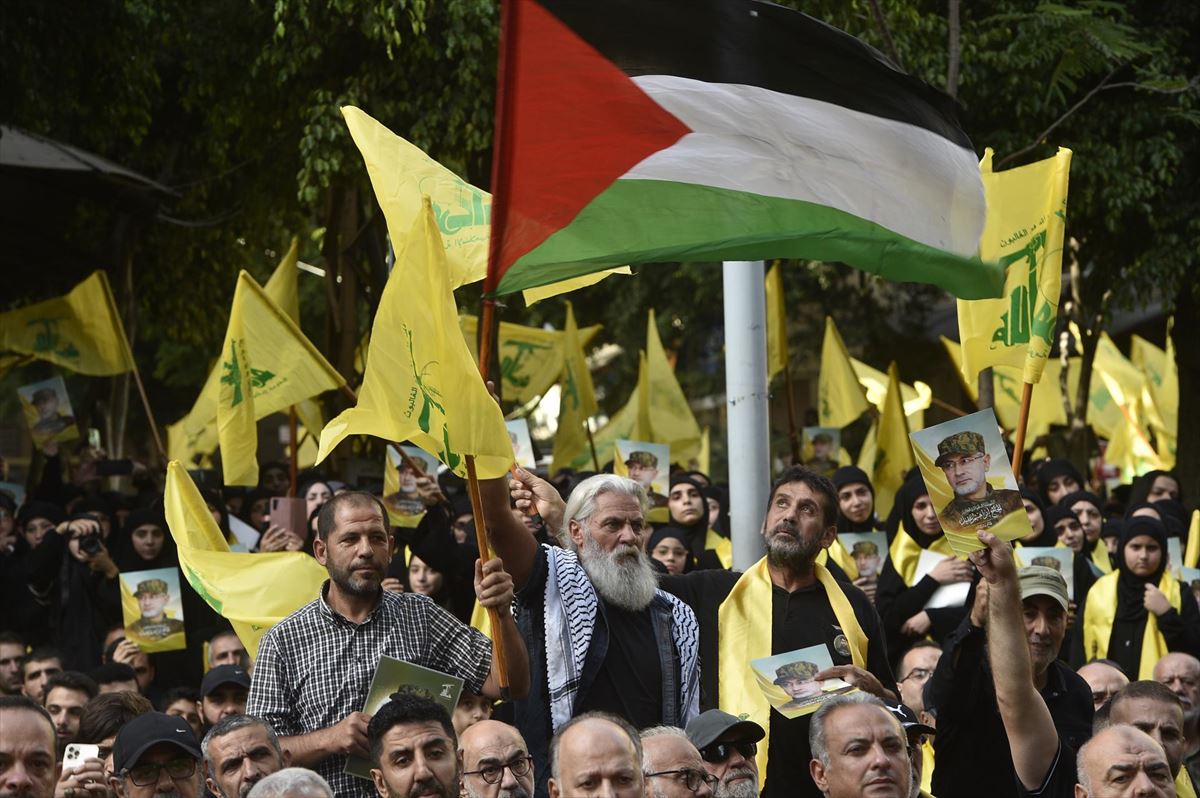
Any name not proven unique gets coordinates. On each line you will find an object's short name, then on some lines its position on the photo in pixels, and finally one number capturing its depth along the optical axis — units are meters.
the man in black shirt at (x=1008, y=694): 10.56
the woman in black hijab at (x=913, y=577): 15.64
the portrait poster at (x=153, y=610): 17.28
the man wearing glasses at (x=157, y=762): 11.51
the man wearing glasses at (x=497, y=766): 10.62
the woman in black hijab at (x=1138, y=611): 17.59
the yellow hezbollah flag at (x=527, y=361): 28.56
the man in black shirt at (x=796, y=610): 11.74
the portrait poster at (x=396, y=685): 10.66
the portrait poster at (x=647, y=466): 21.64
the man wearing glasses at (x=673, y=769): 9.67
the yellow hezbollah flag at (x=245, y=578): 14.12
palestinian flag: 10.06
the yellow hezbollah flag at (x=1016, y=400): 31.70
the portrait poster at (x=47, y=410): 24.77
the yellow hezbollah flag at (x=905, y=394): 32.25
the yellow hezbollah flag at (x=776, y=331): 25.64
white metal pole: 16.59
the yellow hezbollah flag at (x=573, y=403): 26.77
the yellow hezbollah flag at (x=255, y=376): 18.12
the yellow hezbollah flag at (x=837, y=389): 28.50
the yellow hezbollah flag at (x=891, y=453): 24.72
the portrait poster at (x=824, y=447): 26.27
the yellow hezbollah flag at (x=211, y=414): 24.23
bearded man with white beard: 11.22
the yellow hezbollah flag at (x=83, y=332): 25.16
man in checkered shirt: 11.07
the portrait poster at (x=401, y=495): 20.75
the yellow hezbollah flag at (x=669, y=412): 28.70
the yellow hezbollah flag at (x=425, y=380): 10.04
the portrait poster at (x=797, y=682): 10.83
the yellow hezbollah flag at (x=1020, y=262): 12.76
